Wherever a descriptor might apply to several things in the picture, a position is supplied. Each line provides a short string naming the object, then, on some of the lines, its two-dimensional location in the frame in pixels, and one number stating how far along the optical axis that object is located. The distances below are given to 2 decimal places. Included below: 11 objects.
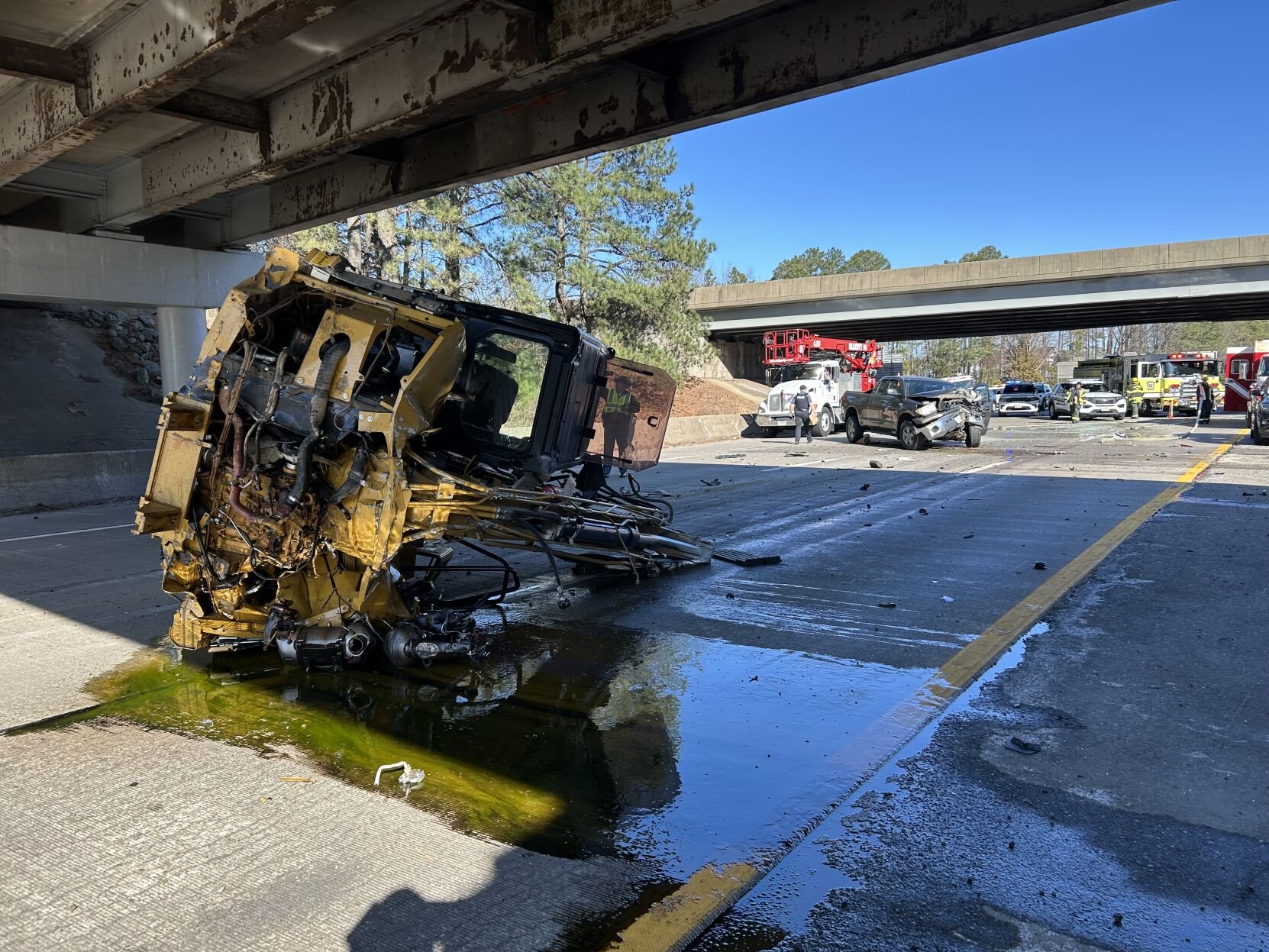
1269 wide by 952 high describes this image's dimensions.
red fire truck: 33.91
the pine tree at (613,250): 28.89
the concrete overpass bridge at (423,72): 6.68
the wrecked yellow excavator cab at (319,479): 5.05
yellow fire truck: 36.91
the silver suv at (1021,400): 43.31
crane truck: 27.86
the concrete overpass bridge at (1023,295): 35.59
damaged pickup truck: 22.66
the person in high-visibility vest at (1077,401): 35.47
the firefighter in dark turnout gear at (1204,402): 32.53
